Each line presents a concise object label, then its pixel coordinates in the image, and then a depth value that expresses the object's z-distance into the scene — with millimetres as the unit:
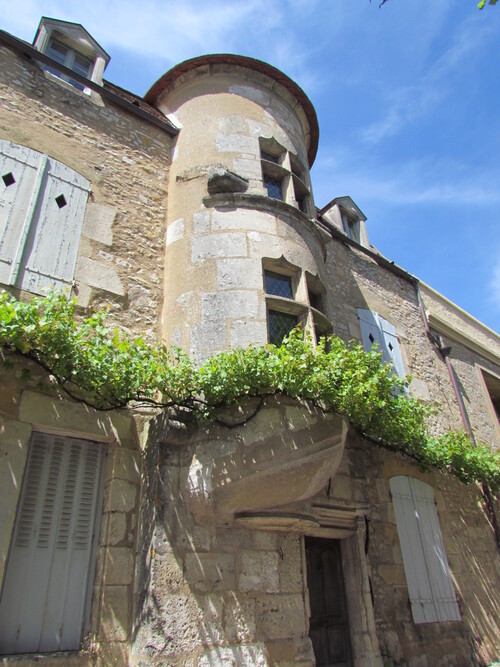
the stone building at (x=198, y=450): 3383
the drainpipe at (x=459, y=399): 7336
